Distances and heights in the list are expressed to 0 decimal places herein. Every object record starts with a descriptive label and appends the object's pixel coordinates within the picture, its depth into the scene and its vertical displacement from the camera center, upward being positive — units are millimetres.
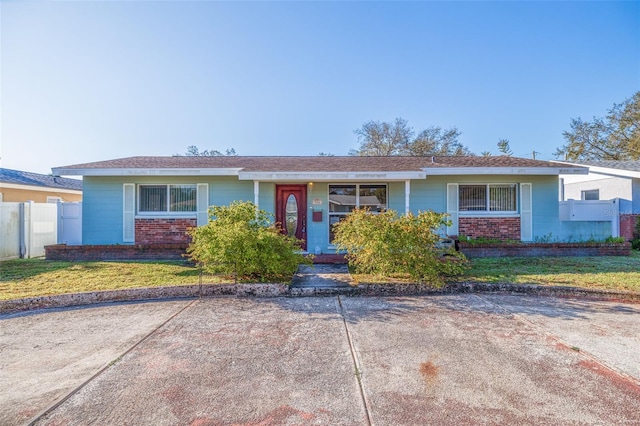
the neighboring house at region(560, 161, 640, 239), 12508 +1370
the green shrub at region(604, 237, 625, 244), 10323 -666
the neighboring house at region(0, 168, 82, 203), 15519 +1521
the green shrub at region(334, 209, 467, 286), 6793 -569
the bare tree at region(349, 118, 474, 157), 30250 +6929
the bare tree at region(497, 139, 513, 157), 36812 +7626
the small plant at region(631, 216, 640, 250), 12219 -684
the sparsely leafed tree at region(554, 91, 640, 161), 28266 +7061
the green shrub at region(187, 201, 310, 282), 6562 -564
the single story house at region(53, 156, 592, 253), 10891 +583
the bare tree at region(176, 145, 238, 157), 41478 +8286
